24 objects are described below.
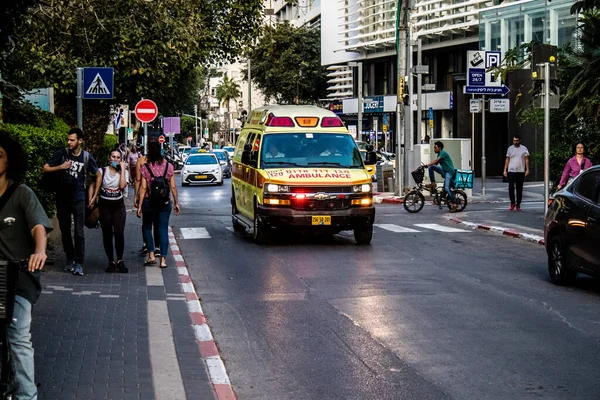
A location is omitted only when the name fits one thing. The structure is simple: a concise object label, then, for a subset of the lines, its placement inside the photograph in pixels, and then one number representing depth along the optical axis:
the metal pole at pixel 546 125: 20.16
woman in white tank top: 14.56
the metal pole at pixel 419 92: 37.64
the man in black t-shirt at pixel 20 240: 6.28
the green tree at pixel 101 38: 16.05
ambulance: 18.16
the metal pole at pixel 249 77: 76.73
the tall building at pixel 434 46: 44.25
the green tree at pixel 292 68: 76.06
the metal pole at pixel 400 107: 34.12
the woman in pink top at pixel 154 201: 15.20
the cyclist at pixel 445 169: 27.31
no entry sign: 30.78
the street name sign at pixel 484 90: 31.50
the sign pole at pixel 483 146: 32.81
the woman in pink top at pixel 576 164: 20.47
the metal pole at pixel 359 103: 58.25
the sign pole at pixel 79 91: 17.80
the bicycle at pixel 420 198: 27.84
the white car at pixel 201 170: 47.78
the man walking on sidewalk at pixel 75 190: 14.09
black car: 12.53
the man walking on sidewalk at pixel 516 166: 27.25
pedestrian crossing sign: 18.14
